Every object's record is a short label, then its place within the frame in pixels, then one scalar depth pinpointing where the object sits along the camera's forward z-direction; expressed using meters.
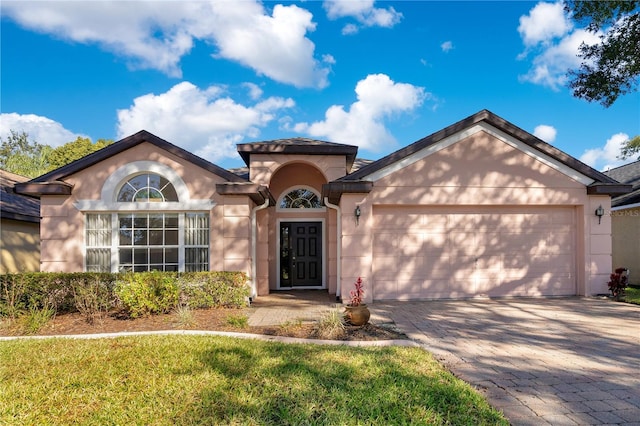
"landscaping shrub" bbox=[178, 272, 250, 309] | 8.47
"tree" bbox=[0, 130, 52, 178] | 32.25
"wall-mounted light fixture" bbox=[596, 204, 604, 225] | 9.88
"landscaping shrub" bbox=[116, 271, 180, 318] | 7.62
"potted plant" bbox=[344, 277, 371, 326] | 6.60
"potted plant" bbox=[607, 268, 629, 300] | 9.58
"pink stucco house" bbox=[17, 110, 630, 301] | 9.81
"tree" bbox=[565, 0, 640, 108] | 12.28
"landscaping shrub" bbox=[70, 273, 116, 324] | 7.59
